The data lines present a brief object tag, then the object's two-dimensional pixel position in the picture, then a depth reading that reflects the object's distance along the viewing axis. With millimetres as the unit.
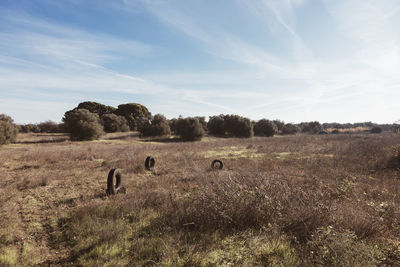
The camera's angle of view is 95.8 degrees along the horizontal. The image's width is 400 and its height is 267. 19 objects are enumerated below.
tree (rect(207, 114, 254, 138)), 46188
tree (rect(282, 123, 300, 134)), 66125
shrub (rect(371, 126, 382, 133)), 62844
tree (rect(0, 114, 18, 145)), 18859
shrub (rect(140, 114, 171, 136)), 37125
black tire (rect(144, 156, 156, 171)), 10531
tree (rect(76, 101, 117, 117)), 51438
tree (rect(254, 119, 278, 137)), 53138
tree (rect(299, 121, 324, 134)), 76500
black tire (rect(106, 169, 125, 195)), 6379
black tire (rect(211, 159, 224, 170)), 10420
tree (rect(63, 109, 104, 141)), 27312
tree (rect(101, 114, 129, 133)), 41156
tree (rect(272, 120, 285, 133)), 69438
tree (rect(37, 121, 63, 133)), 42334
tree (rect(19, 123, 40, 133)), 41300
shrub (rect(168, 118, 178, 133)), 42488
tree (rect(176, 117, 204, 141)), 34072
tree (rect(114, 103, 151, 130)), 51031
